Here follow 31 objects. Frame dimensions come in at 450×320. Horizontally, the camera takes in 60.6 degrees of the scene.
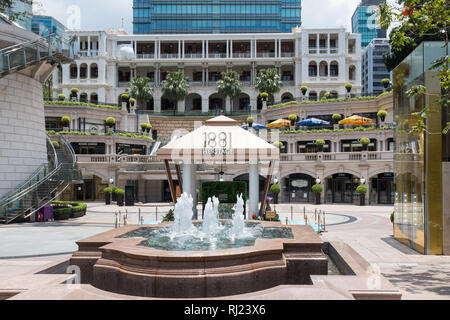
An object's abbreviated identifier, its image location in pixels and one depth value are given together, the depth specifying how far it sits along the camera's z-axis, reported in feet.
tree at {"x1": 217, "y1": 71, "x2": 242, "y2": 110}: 219.41
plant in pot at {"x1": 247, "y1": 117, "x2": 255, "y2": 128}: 174.40
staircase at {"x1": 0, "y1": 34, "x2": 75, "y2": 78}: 82.48
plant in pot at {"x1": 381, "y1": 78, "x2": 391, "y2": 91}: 164.55
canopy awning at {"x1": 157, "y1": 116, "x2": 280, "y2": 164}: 60.39
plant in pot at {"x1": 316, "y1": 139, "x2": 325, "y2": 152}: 141.69
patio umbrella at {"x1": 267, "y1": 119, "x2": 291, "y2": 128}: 158.81
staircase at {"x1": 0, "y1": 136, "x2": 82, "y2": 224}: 83.05
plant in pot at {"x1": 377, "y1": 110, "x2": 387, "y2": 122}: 147.84
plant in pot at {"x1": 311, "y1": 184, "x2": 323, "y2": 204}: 131.03
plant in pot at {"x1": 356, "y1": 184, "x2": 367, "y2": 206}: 127.03
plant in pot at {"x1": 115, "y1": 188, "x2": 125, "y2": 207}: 127.44
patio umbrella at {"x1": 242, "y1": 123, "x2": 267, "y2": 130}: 163.29
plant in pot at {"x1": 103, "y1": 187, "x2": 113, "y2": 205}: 132.08
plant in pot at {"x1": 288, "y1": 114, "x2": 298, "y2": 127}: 167.02
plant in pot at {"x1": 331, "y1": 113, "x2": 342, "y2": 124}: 159.74
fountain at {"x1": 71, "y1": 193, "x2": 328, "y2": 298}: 26.71
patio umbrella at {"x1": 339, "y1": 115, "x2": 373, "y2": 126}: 143.55
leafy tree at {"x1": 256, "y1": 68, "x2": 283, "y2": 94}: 215.10
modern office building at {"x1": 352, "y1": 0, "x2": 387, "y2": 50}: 536.17
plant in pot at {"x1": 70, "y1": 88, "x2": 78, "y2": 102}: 181.16
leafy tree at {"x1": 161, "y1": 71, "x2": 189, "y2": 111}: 216.13
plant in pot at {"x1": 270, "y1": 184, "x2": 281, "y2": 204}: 130.62
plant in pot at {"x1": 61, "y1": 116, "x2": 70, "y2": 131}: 157.07
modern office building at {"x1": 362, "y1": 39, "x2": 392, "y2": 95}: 425.69
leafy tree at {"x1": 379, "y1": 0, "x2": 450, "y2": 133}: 38.40
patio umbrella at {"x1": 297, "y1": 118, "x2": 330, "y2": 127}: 153.52
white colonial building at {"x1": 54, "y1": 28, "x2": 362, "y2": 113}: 235.81
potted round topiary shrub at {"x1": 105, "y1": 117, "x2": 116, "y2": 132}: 162.30
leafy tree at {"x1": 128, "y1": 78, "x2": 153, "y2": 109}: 214.69
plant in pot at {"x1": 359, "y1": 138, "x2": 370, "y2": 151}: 135.64
